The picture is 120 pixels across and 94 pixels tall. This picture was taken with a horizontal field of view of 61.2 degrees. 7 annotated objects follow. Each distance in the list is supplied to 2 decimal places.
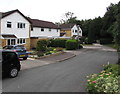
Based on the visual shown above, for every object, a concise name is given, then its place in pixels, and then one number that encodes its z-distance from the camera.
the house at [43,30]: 23.36
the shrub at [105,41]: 34.43
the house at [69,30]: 38.59
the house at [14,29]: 16.19
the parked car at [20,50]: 10.72
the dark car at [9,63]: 5.79
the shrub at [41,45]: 14.57
